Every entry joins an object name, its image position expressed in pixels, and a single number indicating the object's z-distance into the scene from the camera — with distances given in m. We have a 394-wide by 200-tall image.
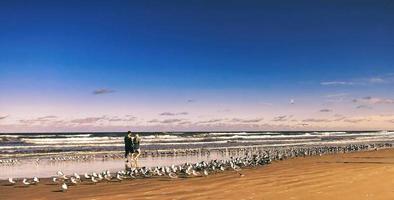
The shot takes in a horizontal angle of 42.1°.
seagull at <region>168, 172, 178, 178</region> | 19.82
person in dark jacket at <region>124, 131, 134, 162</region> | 26.20
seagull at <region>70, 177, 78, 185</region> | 18.17
